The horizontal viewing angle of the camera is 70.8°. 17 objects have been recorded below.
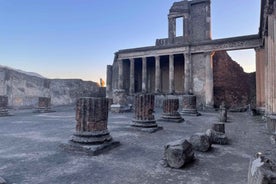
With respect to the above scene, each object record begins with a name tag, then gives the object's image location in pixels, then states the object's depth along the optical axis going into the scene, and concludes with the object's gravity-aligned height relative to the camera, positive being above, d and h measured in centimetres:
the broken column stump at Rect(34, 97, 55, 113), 1388 -67
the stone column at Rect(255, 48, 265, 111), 1363 +142
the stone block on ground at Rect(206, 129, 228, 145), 476 -99
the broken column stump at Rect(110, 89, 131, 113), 1405 -20
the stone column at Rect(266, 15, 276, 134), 644 +72
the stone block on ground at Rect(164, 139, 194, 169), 311 -93
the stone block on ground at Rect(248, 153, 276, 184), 152 -62
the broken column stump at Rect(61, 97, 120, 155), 418 -63
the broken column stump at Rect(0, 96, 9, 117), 1114 -55
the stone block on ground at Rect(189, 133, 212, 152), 404 -94
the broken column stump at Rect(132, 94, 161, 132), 656 -52
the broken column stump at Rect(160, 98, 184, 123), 872 -61
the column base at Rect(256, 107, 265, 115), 1272 -82
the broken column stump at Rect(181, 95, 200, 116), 1206 -47
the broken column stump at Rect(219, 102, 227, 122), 895 -84
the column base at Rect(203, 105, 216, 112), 1730 -95
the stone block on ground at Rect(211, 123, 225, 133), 545 -82
